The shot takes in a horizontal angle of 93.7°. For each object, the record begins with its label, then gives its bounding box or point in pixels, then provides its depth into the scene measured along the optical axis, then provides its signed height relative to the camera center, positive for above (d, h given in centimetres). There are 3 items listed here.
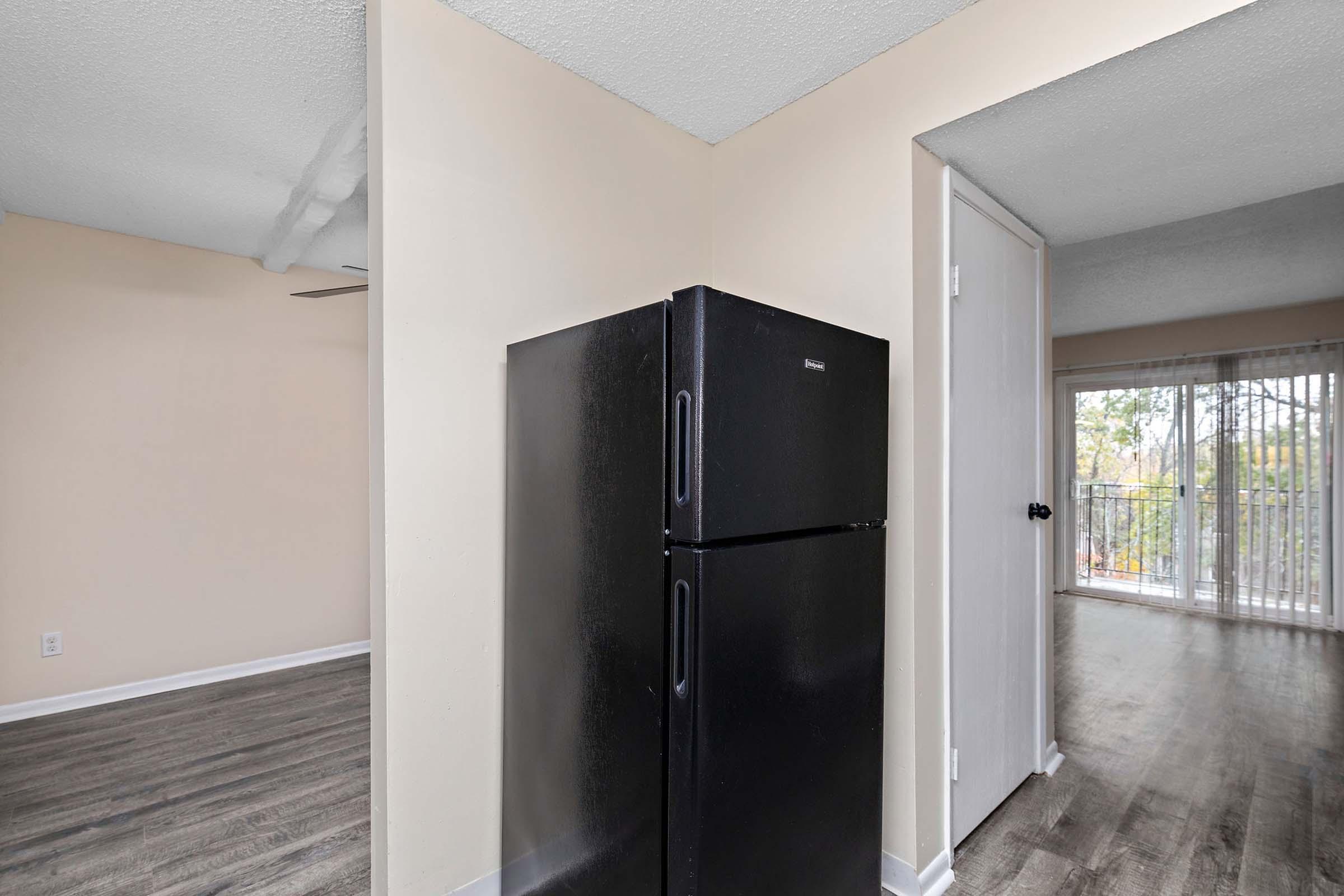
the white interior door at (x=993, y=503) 199 -19
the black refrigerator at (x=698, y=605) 123 -34
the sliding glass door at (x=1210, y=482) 475 -27
